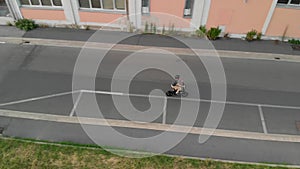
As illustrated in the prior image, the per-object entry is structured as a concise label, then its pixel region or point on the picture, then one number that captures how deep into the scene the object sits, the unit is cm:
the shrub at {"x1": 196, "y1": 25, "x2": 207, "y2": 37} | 1644
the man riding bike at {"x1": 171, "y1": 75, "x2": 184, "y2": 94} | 1227
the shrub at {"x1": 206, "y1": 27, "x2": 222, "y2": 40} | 1620
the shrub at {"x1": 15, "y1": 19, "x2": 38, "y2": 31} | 1723
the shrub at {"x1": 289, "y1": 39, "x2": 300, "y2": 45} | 1622
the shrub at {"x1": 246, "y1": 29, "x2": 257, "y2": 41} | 1625
